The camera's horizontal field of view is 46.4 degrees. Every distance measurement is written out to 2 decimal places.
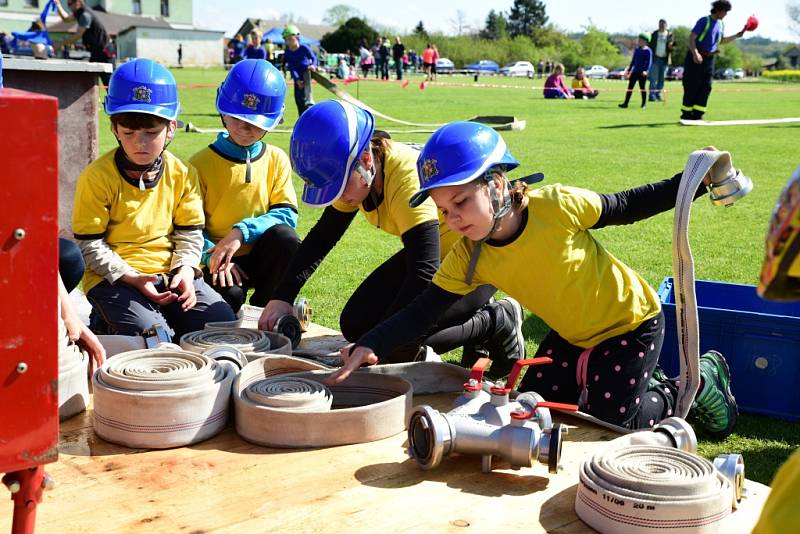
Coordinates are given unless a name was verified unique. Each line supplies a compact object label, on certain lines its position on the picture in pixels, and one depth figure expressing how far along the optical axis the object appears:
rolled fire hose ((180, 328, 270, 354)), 3.77
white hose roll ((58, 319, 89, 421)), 3.30
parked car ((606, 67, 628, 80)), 58.26
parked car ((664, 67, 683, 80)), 58.22
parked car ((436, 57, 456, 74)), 71.39
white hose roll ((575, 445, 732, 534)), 2.50
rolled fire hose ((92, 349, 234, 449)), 3.06
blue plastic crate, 3.64
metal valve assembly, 2.84
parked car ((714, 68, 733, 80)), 68.44
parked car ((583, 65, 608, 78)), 67.12
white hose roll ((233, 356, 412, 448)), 3.07
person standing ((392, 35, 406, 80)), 42.16
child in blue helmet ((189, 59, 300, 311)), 4.53
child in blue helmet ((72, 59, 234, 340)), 4.10
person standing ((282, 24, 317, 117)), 17.50
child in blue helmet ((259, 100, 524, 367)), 3.56
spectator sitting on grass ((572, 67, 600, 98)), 30.17
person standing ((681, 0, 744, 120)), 15.87
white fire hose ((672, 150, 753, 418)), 3.12
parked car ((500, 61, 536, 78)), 70.06
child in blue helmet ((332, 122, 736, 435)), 3.20
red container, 1.69
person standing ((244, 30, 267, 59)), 20.39
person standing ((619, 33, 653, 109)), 24.53
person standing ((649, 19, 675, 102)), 23.97
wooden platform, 2.60
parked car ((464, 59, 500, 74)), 75.71
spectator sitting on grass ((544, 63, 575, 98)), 29.64
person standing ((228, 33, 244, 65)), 52.04
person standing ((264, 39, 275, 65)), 33.59
